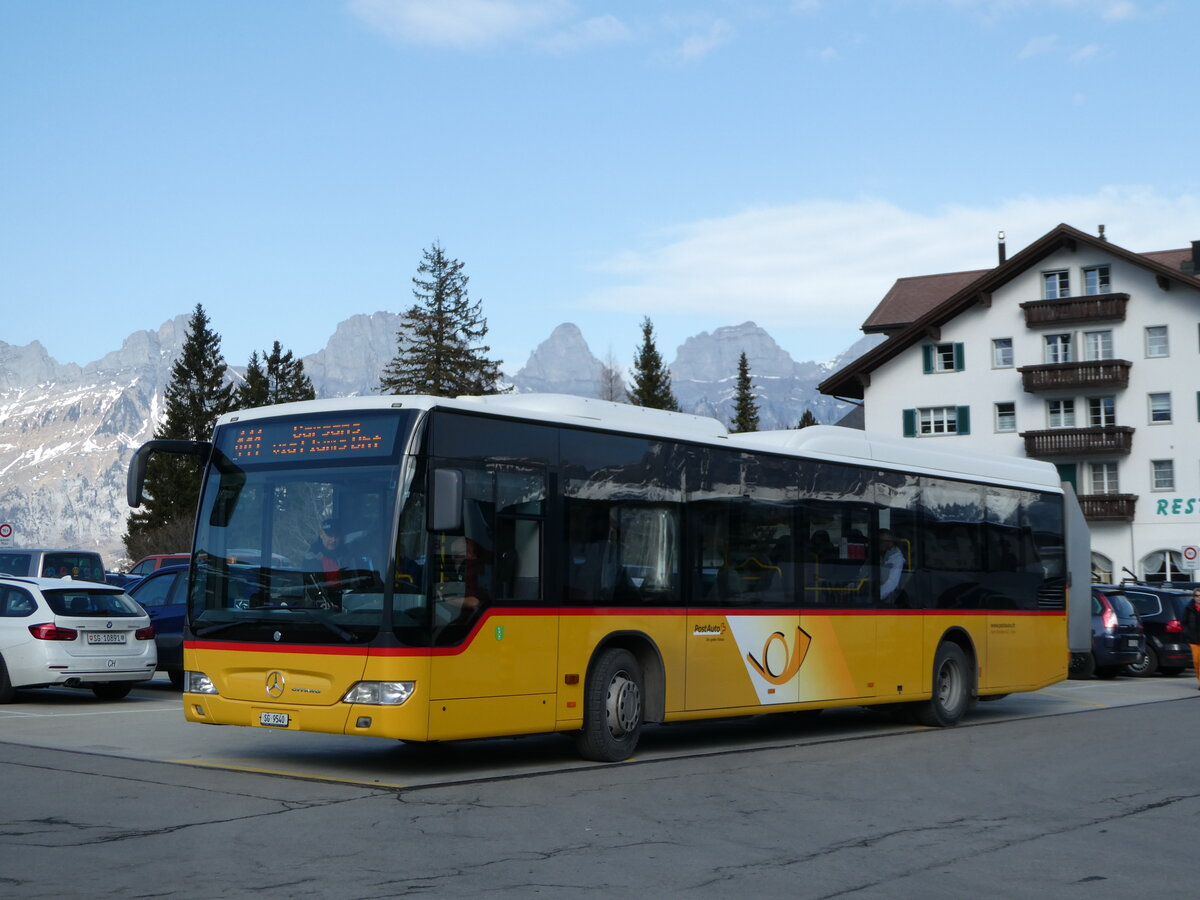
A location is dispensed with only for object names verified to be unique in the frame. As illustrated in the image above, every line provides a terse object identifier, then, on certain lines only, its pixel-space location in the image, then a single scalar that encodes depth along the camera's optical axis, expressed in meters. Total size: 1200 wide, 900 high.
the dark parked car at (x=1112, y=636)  27.16
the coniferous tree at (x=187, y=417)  81.19
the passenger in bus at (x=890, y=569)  16.45
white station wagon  17.81
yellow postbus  11.05
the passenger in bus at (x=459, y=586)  11.09
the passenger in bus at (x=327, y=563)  11.19
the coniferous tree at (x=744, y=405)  110.81
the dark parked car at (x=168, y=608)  21.08
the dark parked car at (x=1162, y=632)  28.56
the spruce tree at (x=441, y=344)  85.31
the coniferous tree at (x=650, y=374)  92.69
